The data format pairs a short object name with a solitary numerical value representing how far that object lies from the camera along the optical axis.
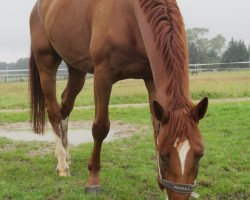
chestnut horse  2.66
